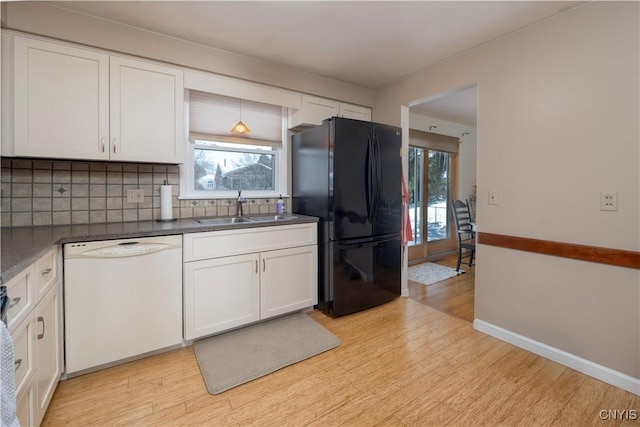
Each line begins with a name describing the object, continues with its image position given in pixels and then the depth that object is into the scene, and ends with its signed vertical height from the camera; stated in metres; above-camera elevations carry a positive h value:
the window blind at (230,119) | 2.70 +0.94
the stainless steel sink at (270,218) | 2.68 -0.07
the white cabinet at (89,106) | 1.84 +0.76
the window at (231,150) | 2.72 +0.64
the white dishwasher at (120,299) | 1.77 -0.60
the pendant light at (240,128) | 2.82 +0.83
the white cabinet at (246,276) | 2.18 -0.55
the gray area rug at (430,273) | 3.93 -0.92
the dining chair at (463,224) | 4.26 -0.20
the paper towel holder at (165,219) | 2.47 -0.07
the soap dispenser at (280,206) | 3.15 +0.05
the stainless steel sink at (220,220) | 2.49 -0.09
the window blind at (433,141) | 4.62 +1.22
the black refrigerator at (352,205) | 2.67 +0.06
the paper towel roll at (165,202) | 2.45 +0.07
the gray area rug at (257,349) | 1.88 -1.06
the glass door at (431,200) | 4.90 +0.21
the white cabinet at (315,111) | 3.05 +1.12
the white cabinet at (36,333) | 1.15 -0.59
